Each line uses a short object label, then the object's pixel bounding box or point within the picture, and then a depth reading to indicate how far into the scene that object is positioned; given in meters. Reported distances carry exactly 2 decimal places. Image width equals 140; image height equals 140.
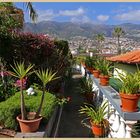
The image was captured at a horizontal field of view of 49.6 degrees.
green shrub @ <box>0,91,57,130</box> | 4.02
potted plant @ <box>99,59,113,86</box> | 5.77
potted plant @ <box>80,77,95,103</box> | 7.19
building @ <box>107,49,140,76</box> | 5.87
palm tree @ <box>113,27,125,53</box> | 42.41
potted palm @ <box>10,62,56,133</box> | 3.90
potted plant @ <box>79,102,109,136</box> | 4.61
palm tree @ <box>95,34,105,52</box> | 47.89
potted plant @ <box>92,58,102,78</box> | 6.82
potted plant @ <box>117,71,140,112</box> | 3.44
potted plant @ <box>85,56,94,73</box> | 8.59
